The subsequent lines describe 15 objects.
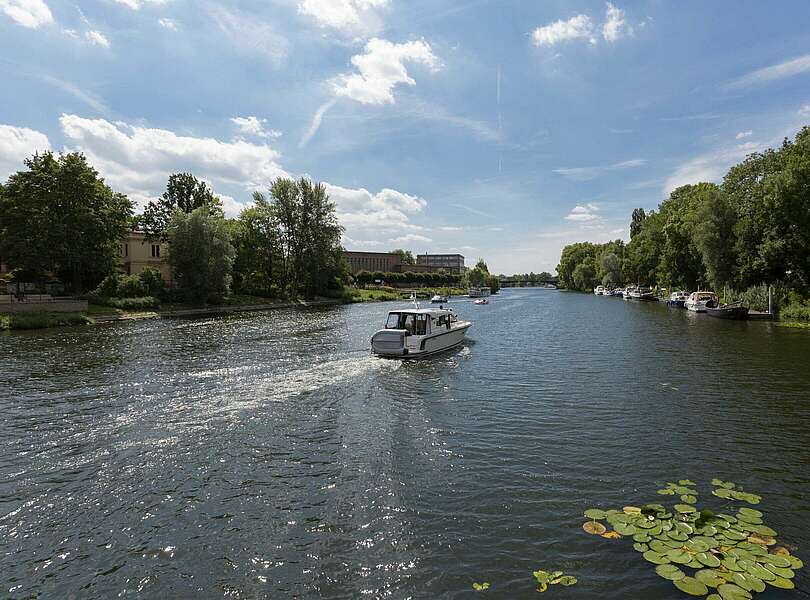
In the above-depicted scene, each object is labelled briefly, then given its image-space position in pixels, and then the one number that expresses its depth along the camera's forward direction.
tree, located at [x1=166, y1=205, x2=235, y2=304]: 64.44
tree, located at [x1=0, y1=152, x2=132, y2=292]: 53.31
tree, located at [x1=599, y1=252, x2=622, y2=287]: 135.25
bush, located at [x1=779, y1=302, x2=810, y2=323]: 42.78
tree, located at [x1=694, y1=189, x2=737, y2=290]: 61.56
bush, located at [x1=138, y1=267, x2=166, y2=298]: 61.36
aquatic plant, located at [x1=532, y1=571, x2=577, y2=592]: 6.90
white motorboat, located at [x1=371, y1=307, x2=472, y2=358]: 26.69
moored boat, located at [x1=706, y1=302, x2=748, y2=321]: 48.78
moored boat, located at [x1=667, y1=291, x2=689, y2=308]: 72.88
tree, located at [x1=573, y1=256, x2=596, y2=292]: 165.50
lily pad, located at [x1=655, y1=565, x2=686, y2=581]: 6.68
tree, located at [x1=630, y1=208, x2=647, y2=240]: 159.62
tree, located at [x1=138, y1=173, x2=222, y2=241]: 82.25
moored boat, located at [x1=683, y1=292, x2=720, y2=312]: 59.50
